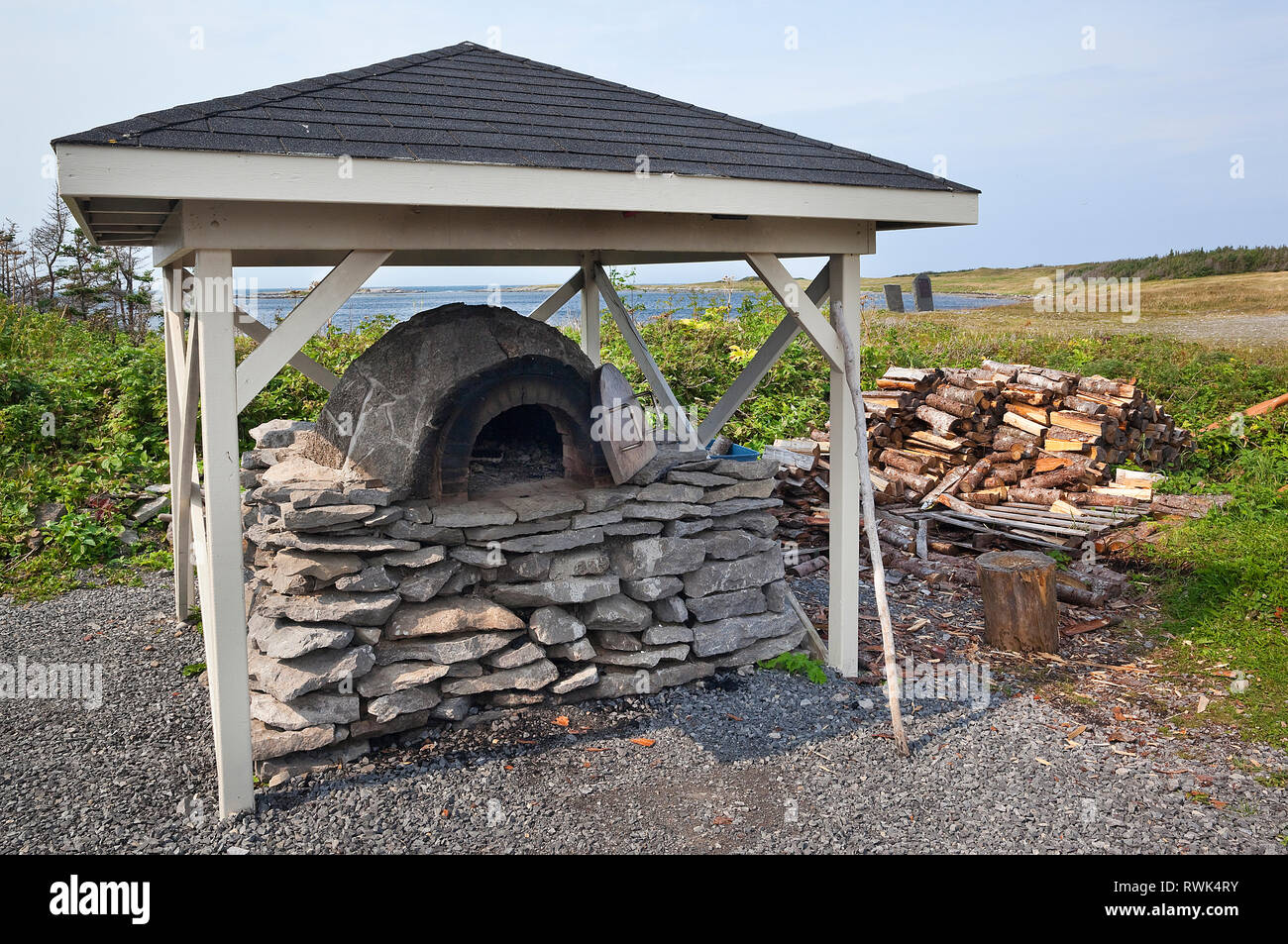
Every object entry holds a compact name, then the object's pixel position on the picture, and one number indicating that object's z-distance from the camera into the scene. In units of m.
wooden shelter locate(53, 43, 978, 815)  3.71
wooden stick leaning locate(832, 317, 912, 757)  4.64
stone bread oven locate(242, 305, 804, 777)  4.57
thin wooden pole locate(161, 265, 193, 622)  5.69
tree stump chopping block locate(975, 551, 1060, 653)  5.86
